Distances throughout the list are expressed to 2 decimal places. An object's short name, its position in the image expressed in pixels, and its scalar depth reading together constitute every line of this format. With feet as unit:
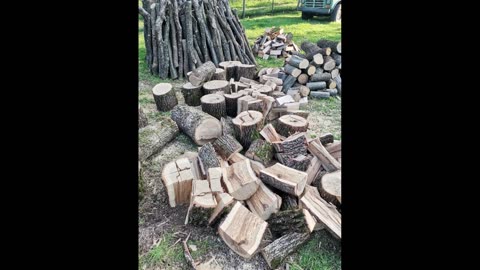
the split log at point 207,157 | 10.61
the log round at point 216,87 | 15.58
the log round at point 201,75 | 16.51
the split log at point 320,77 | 19.54
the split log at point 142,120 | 13.80
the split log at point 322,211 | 8.90
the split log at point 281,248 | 8.22
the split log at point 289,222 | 8.68
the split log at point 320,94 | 19.04
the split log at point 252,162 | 10.68
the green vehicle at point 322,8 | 40.81
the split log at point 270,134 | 12.03
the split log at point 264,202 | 9.22
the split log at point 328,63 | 19.74
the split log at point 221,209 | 8.95
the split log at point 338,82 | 19.83
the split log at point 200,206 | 8.91
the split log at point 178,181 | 9.75
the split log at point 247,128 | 12.26
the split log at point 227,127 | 13.06
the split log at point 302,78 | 19.56
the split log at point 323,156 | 10.81
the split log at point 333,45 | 20.26
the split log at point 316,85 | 19.39
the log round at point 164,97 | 16.20
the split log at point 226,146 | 11.50
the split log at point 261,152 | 11.18
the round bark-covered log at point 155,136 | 12.19
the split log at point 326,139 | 12.21
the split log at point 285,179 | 9.39
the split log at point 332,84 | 19.77
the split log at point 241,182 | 9.61
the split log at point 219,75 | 17.04
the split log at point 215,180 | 9.35
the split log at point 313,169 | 10.82
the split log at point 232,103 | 14.55
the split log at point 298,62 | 19.39
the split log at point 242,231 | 8.29
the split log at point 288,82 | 19.01
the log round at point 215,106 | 14.15
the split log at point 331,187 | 9.86
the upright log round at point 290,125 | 12.57
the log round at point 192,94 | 16.21
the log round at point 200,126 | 12.92
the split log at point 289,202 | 9.41
